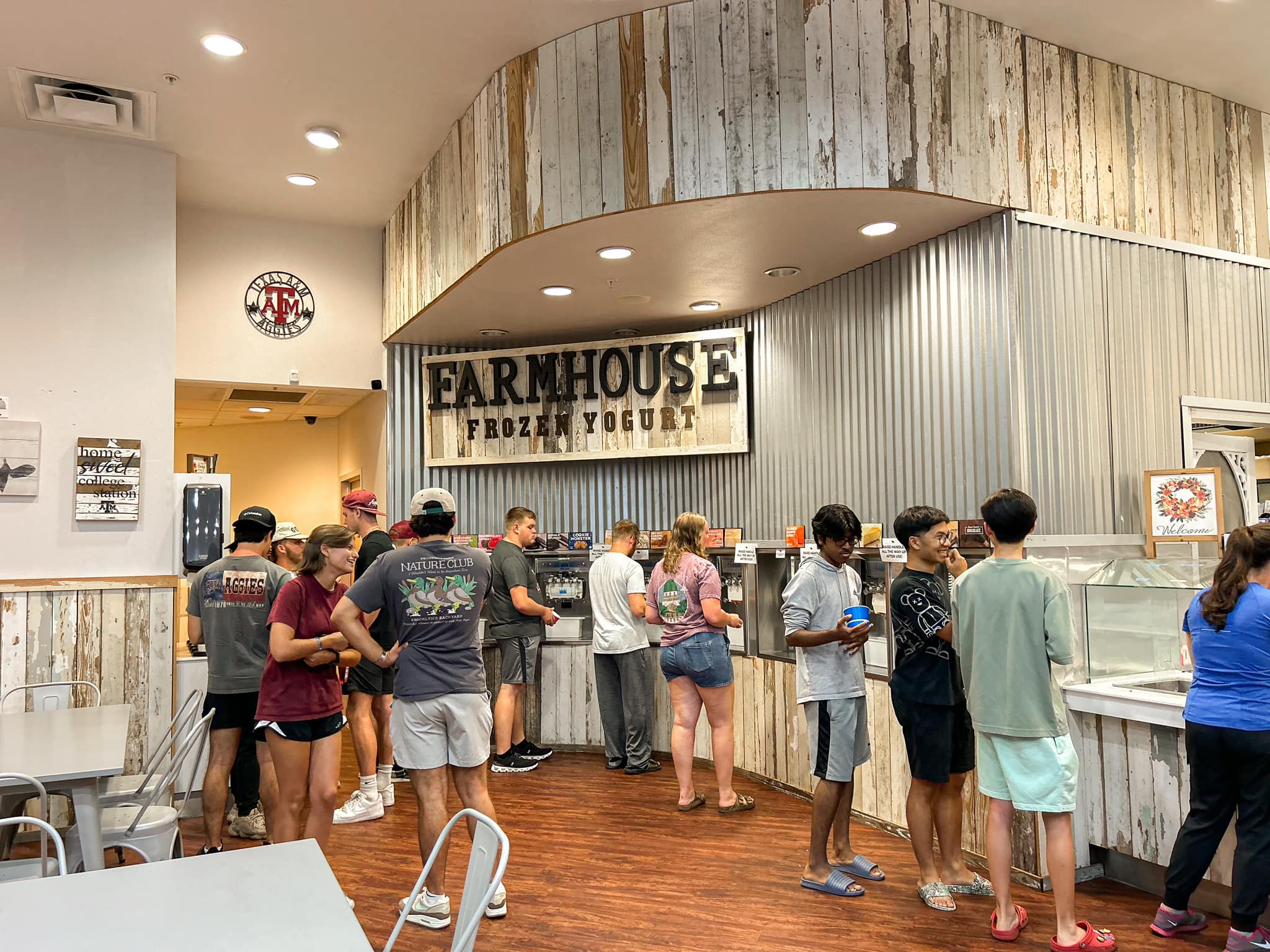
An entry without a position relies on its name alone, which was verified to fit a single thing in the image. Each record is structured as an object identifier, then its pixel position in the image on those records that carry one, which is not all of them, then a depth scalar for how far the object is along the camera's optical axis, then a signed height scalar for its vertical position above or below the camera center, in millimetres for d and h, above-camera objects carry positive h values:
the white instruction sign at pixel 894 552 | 4641 -217
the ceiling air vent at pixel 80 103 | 4930 +2270
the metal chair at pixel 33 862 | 2256 -922
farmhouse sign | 6512 +817
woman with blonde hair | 5160 -789
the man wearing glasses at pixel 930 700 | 3699 -766
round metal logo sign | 6773 +1558
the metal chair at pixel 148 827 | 3230 -1082
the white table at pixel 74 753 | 2805 -762
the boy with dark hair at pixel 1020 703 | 3289 -705
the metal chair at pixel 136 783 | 3631 -1052
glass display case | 4016 -496
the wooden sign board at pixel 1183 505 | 4270 -15
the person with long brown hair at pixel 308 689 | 3559 -650
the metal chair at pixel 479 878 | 1849 -781
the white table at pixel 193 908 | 1710 -765
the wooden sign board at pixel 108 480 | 5383 +243
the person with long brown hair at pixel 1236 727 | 3195 -779
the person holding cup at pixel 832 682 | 3859 -725
